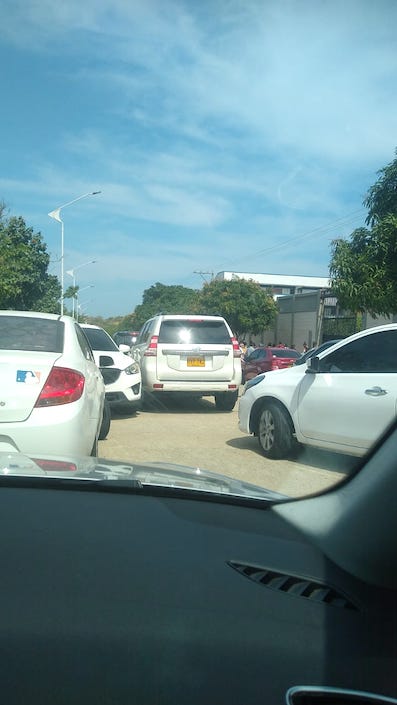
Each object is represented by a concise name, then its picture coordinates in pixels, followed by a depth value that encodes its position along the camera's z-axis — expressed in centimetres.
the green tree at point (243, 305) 4531
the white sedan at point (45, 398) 452
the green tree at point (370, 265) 1426
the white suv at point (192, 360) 1171
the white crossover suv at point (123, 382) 1043
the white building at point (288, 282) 7156
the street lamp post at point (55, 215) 3070
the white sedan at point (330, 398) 570
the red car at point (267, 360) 2081
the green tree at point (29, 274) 2102
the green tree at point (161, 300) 7312
